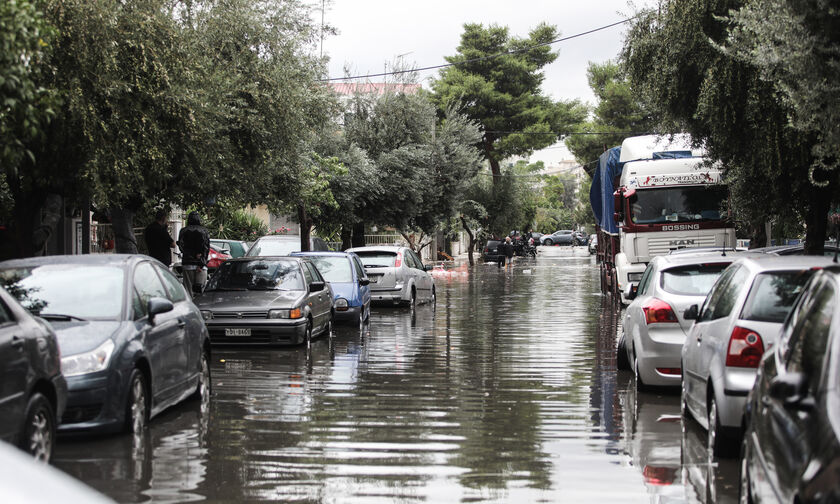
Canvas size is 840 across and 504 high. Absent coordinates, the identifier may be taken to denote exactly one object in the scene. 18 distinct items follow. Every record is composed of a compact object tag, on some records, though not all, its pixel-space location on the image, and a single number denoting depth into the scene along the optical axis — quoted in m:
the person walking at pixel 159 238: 18.38
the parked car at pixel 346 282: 19.31
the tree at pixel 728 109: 14.06
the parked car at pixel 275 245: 29.69
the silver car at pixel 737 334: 7.37
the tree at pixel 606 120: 59.69
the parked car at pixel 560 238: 106.62
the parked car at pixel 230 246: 33.31
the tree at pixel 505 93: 63.56
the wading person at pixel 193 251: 19.11
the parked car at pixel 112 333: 8.08
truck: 21.27
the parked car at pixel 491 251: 55.78
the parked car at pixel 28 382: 6.32
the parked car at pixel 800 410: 3.87
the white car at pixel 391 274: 23.67
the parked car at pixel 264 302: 15.35
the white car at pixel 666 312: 10.84
